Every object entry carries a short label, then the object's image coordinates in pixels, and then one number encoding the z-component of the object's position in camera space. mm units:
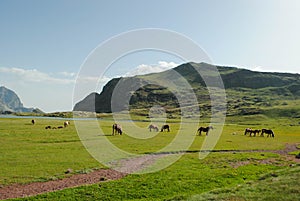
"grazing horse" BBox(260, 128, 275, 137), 68106
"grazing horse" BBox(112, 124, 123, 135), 58312
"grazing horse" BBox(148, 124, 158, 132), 72988
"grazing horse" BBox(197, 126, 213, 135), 65075
